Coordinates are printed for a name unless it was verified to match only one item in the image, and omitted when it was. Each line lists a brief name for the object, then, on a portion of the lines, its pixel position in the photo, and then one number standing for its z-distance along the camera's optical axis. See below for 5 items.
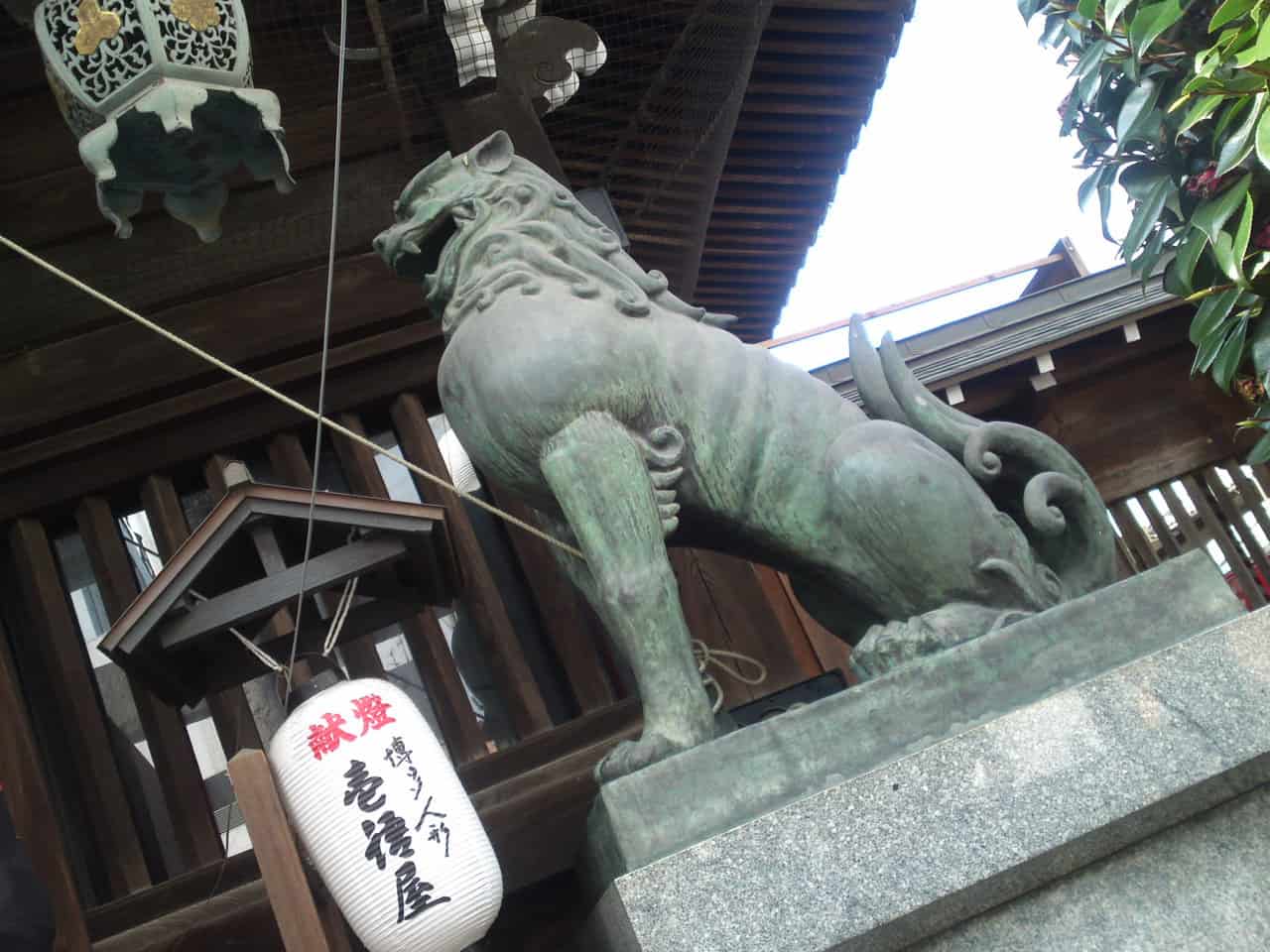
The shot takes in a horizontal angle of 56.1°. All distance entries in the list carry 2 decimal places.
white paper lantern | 2.65
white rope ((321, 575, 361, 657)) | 3.46
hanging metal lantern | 3.24
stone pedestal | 2.14
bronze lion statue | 2.62
